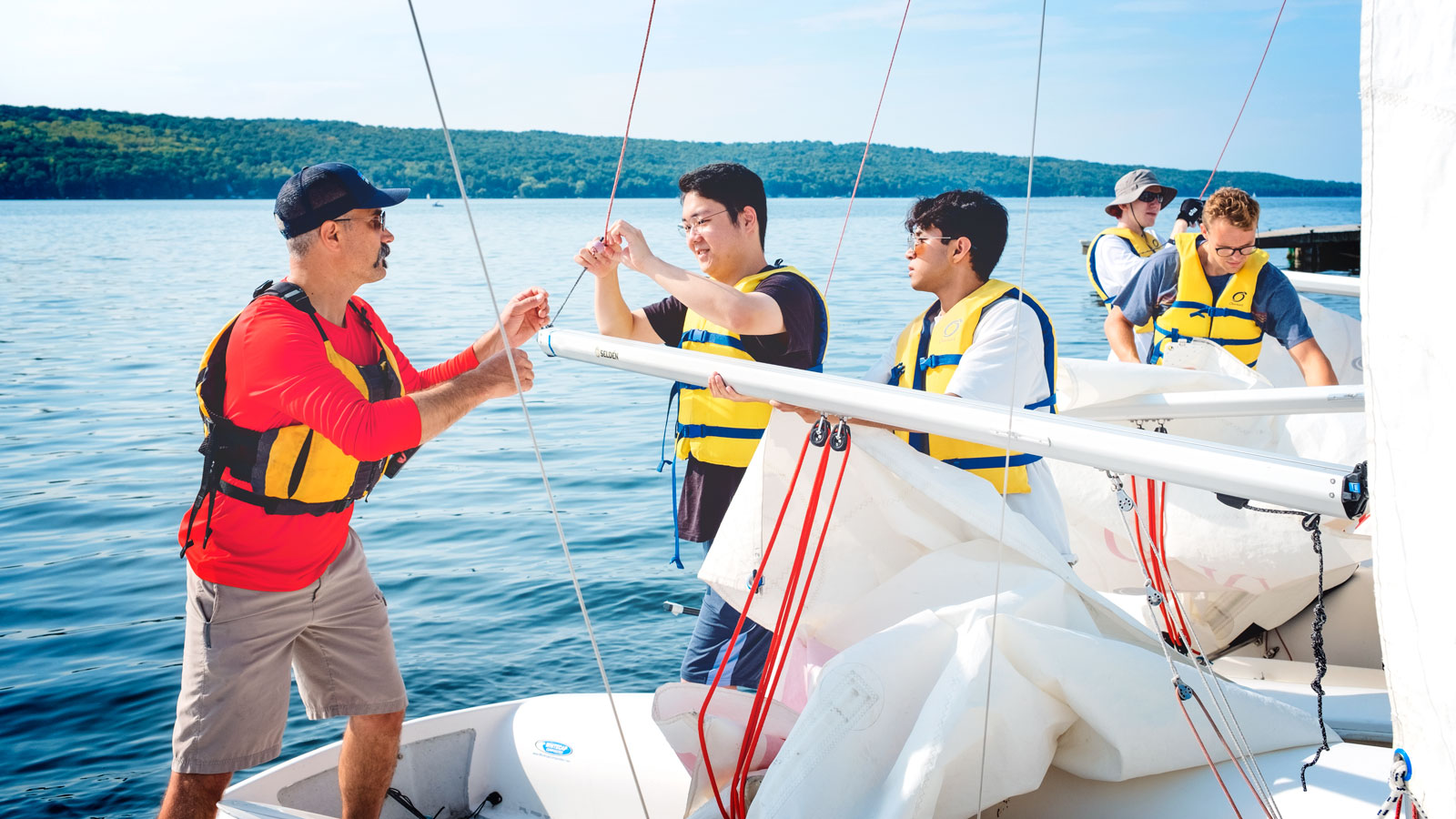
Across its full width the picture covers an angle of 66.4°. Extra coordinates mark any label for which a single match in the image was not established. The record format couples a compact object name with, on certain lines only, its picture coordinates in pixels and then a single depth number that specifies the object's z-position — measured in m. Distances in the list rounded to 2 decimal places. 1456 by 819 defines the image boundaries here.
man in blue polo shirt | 5.10
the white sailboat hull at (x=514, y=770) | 2.97
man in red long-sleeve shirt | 2.49
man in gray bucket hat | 6.42
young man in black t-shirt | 3.08
